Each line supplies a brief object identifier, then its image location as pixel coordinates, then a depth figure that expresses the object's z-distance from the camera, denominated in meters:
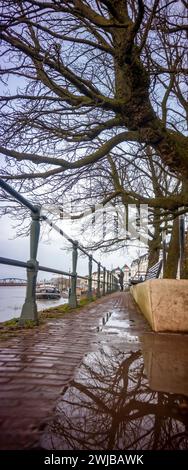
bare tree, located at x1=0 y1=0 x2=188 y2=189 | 4.42
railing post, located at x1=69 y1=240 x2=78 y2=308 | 6.15
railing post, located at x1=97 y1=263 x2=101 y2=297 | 11.33
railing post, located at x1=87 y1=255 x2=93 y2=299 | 9.00
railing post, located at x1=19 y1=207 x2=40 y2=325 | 3.58
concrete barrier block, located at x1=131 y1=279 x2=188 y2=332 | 3.18
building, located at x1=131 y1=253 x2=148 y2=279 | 69.91
